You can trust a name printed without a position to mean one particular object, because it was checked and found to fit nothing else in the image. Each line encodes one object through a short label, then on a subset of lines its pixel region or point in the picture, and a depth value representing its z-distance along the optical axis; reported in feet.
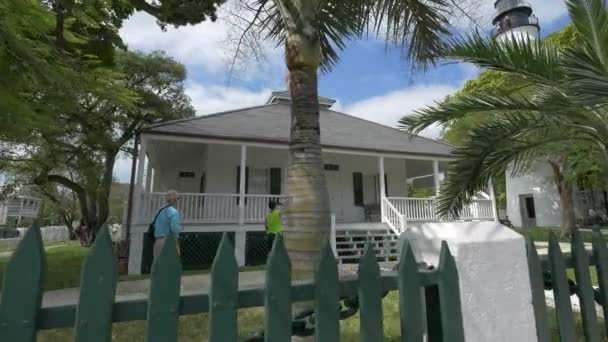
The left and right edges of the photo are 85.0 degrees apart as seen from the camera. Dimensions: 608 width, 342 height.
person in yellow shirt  28.84
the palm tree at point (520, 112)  12.67
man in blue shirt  22.34
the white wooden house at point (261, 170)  37.81
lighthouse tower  136.56
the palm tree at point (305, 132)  10.02
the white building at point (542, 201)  88.07
